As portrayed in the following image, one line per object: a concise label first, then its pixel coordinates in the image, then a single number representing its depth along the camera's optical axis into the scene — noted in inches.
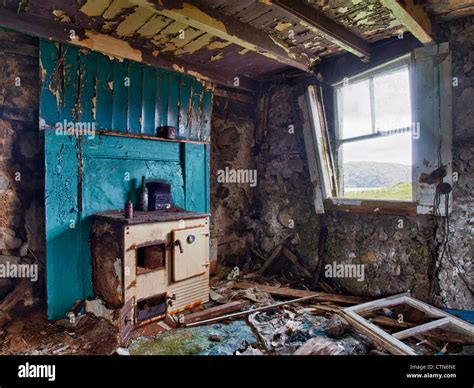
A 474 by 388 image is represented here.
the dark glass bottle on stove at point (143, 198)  119.0
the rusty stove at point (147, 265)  92.8
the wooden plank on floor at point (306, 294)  119.2
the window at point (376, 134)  115.0
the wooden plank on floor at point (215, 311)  104.6
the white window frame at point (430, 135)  100.9
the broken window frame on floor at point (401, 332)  79.8
